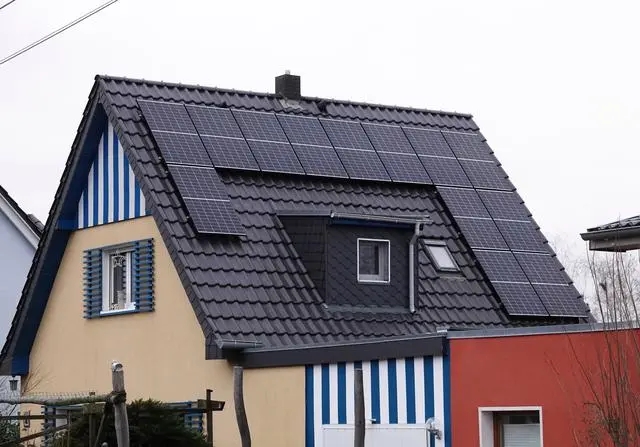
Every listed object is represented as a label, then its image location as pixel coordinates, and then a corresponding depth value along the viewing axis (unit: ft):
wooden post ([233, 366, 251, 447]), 52.80
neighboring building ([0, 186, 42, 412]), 120.26
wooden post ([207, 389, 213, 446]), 57.47
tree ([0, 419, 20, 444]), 80.14
